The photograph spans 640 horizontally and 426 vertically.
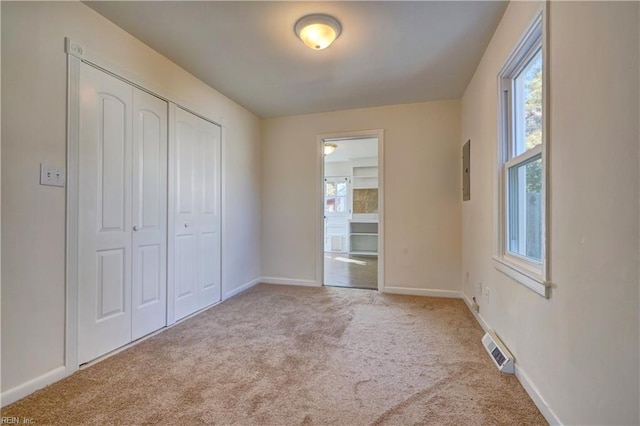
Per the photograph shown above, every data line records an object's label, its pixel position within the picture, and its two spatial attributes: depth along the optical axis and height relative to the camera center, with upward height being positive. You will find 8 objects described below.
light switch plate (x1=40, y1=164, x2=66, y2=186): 1.69 +0.24
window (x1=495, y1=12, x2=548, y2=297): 1.59 +0.32
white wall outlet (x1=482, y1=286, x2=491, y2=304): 2.44 -0.66
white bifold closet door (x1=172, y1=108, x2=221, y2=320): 2.77 +0.01
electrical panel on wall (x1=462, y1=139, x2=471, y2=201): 3.10 +0.49
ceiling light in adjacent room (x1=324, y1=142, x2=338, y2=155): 4.90 +1.19
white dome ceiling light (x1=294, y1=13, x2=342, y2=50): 2.04 +1.35
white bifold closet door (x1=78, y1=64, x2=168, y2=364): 1.94 +0.01
